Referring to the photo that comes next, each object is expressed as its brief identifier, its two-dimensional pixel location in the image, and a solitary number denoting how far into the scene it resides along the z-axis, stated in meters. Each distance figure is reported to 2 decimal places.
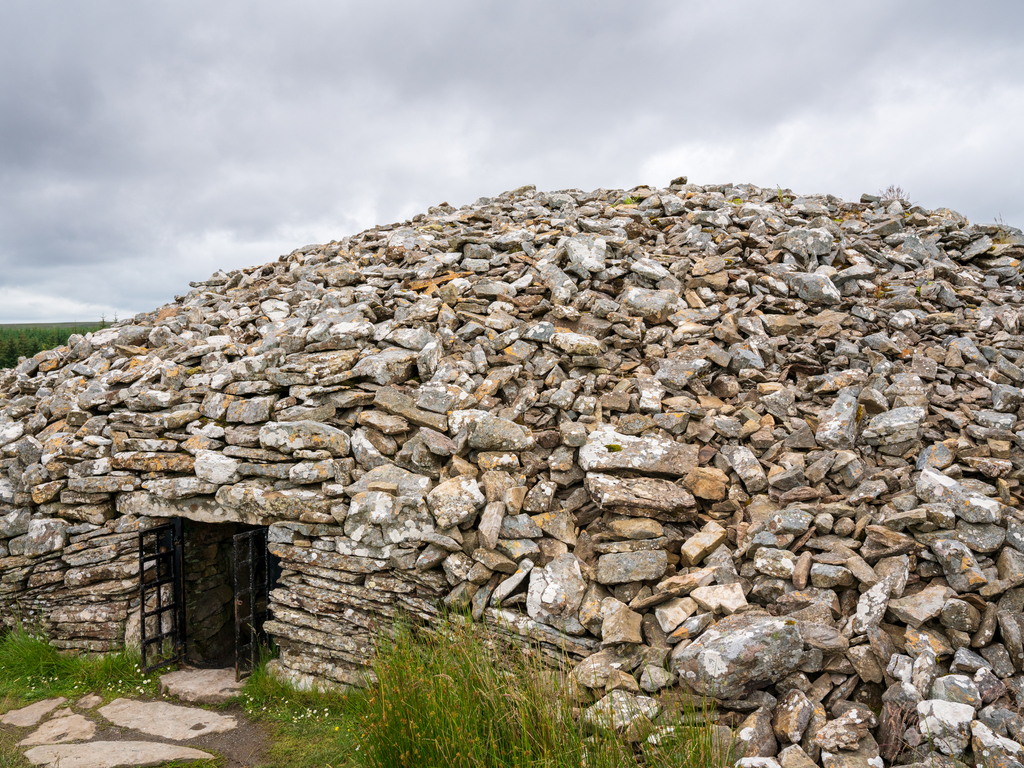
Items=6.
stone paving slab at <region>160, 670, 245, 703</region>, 6.51
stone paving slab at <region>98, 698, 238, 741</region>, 5.84
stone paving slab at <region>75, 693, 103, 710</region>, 6.48
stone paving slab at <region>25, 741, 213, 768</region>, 5.24
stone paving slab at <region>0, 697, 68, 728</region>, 6.19
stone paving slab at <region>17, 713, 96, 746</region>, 5.79
